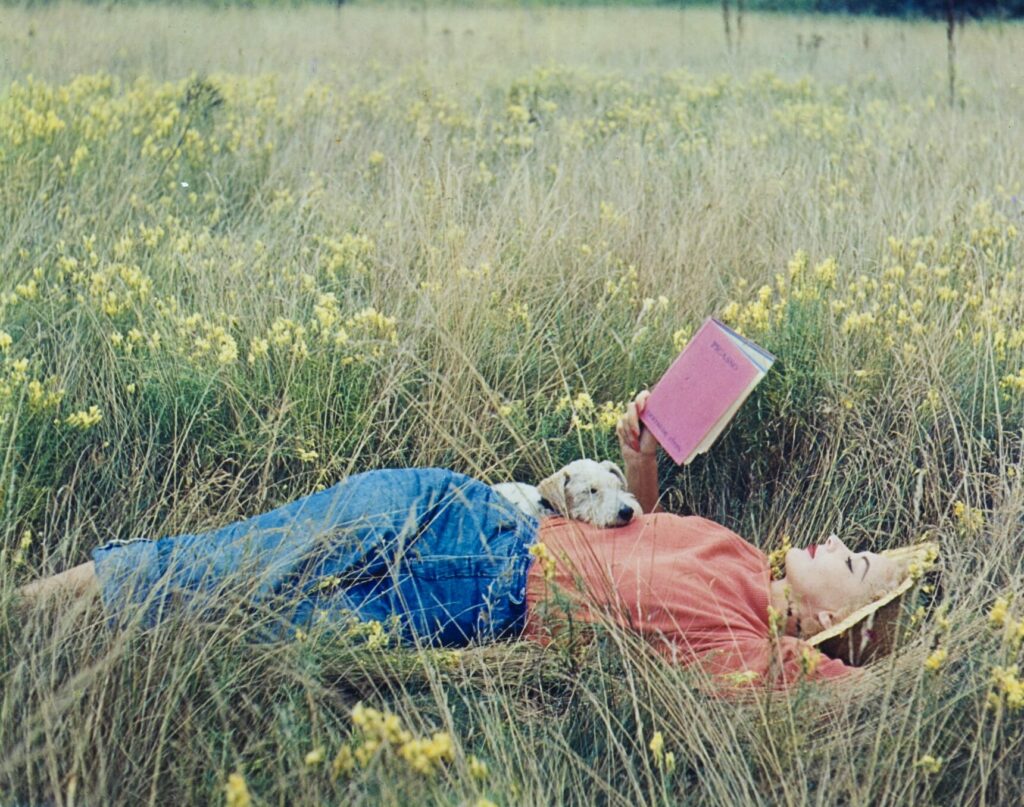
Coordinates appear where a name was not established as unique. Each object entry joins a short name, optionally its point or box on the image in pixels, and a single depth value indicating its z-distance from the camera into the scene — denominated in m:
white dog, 2.90
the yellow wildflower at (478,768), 1.77
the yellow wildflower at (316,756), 1.73
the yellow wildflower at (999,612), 2.13
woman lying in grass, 2.48
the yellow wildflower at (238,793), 1.56
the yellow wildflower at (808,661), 2.16
